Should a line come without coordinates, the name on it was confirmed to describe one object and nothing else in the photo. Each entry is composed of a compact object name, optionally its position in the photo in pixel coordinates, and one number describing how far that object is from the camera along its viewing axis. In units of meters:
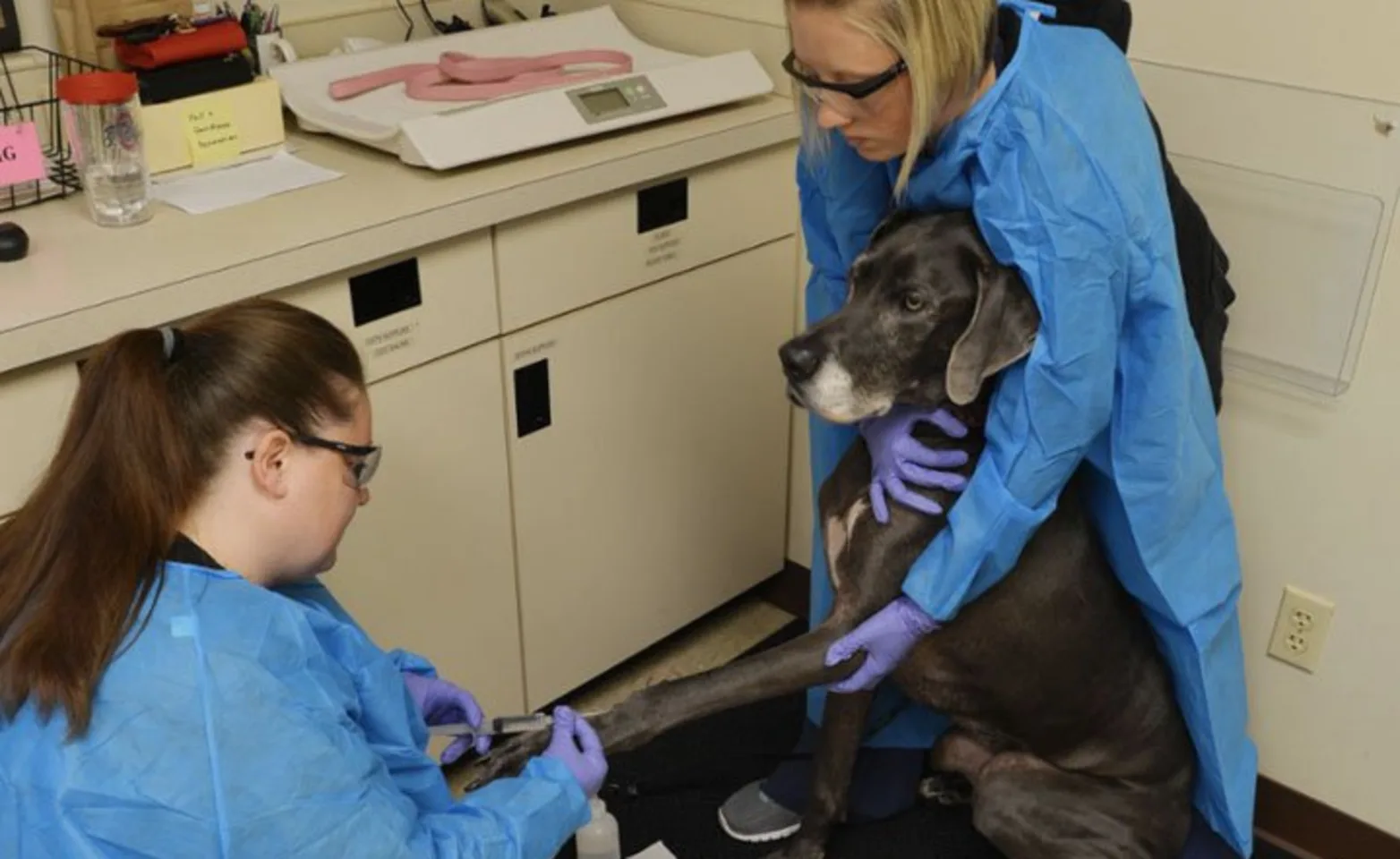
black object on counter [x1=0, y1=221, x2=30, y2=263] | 1.56
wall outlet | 1.93
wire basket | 1.81
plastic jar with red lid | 1.68
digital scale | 1.84
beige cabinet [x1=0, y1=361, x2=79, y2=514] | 1.46
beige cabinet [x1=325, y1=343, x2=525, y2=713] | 1.85
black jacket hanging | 1.66
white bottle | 1.87
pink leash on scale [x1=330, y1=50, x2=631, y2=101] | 2.05
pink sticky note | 1.67
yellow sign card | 1.88
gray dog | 1.50
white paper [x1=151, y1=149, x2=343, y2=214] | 1.76
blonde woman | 1.39
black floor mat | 2.06
